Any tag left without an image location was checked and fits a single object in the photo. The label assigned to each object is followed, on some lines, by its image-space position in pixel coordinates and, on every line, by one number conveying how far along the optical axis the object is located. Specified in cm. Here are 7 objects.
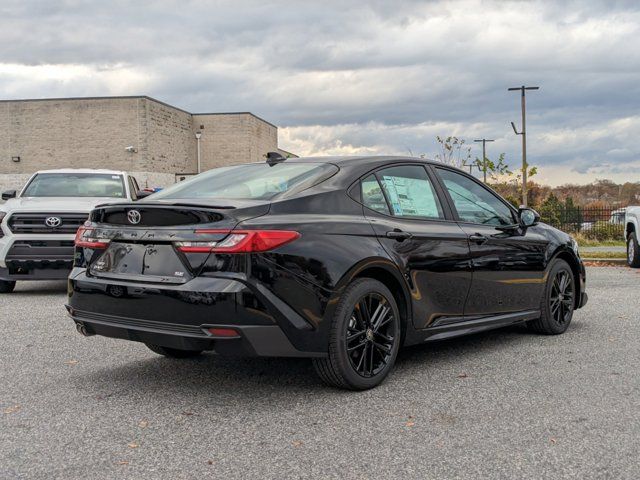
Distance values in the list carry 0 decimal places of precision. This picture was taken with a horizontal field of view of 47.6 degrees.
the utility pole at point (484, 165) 3813
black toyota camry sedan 419
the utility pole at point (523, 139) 3653
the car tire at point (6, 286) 1048
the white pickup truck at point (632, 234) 1452
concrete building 4503
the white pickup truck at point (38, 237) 979
